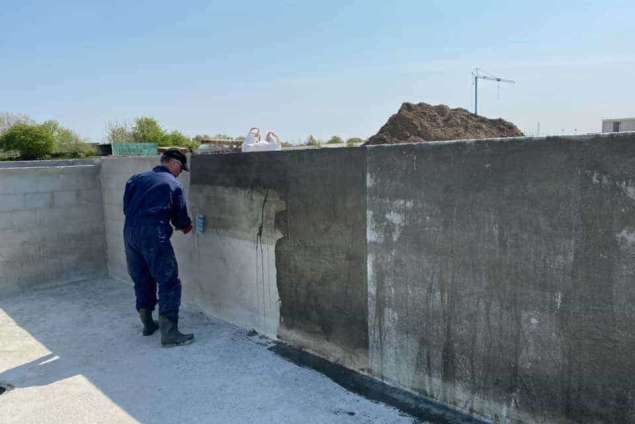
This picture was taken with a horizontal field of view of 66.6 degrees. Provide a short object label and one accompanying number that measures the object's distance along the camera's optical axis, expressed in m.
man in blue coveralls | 3.68
